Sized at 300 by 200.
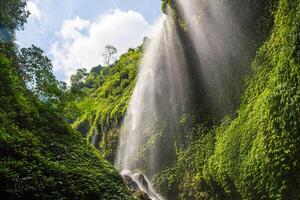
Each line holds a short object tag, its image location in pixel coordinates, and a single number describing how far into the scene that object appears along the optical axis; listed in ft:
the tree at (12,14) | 44.28
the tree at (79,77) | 208.44
